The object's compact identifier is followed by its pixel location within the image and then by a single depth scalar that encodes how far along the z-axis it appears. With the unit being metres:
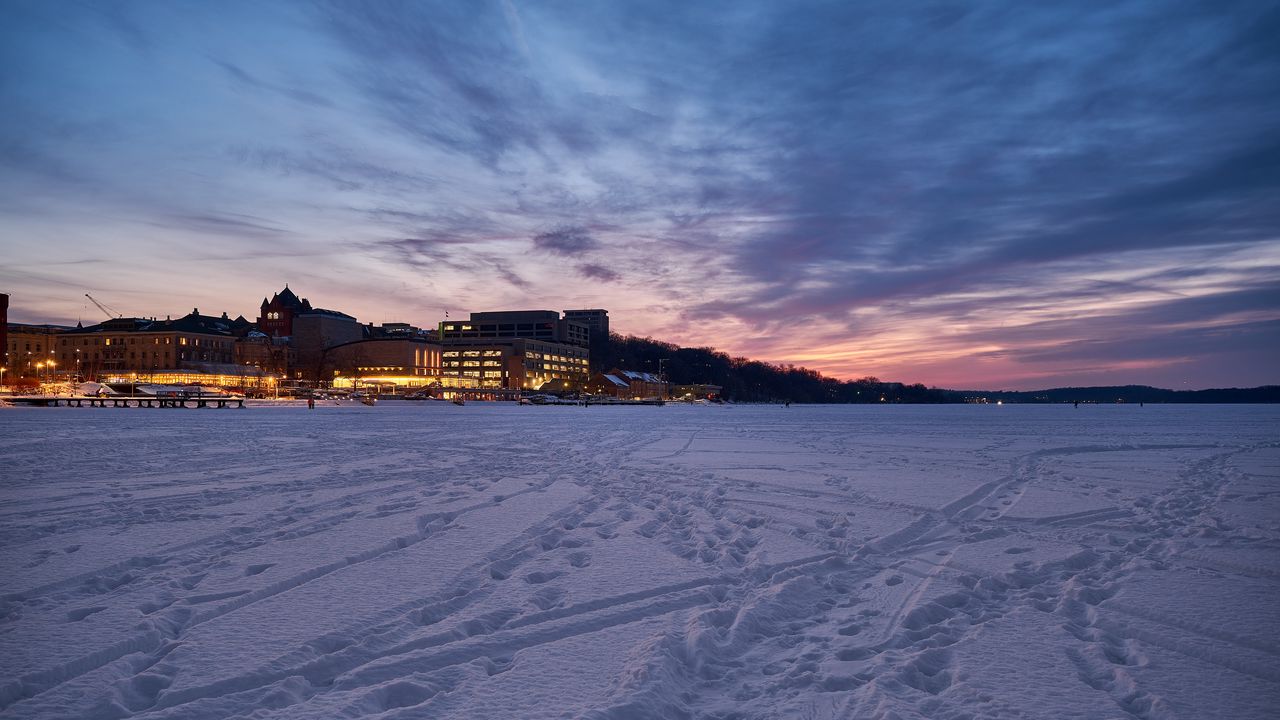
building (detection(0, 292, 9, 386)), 123.69
